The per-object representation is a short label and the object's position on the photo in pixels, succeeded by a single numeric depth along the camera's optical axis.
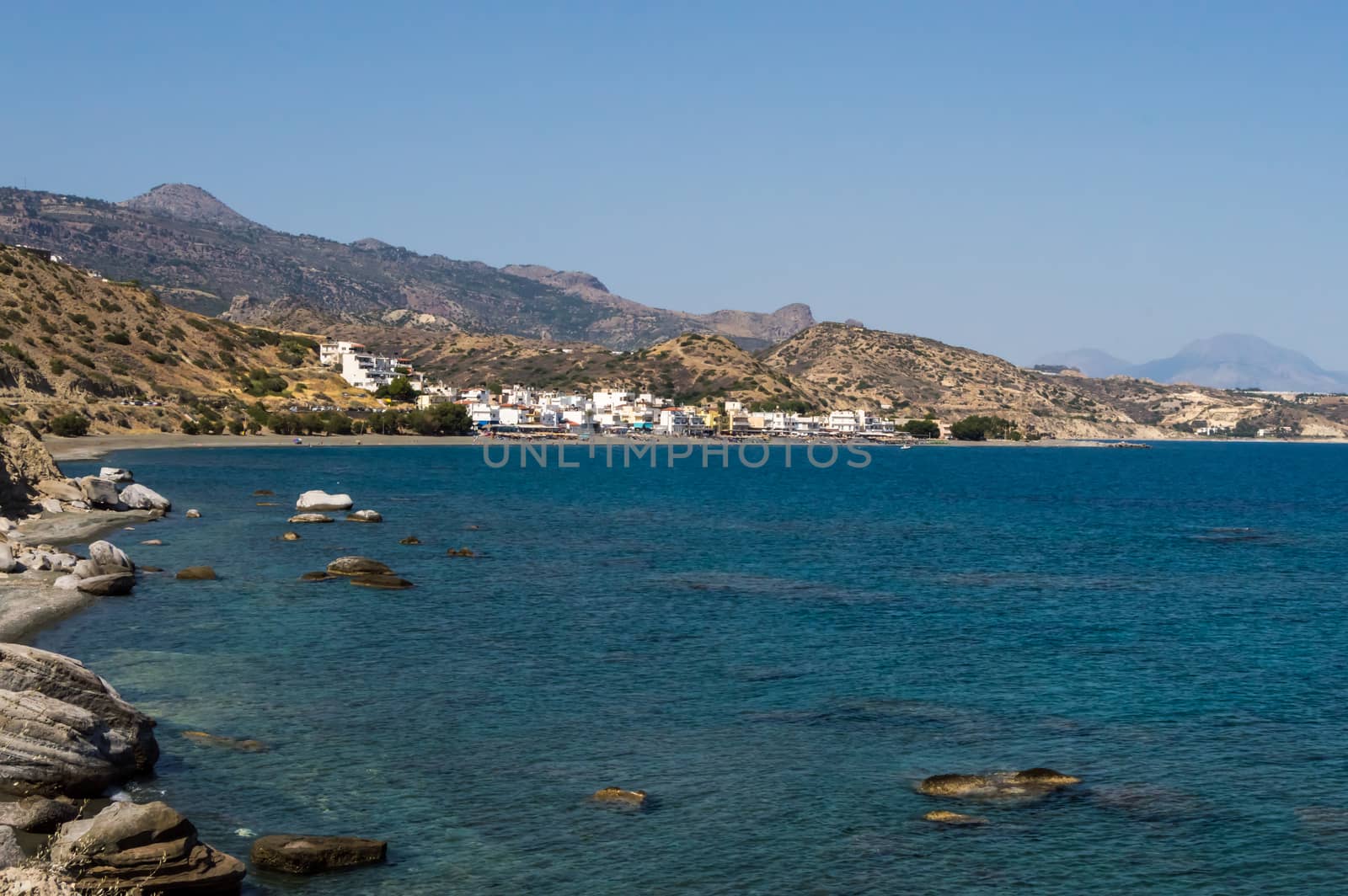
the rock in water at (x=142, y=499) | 76.38
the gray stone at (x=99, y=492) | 74.56
